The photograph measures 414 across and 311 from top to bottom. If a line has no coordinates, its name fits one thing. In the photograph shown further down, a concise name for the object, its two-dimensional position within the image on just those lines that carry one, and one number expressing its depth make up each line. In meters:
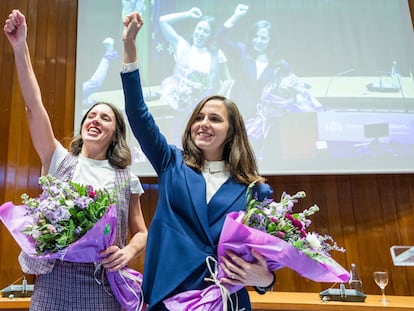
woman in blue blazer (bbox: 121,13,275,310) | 0.98
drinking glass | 2.16
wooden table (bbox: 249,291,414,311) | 1.92
